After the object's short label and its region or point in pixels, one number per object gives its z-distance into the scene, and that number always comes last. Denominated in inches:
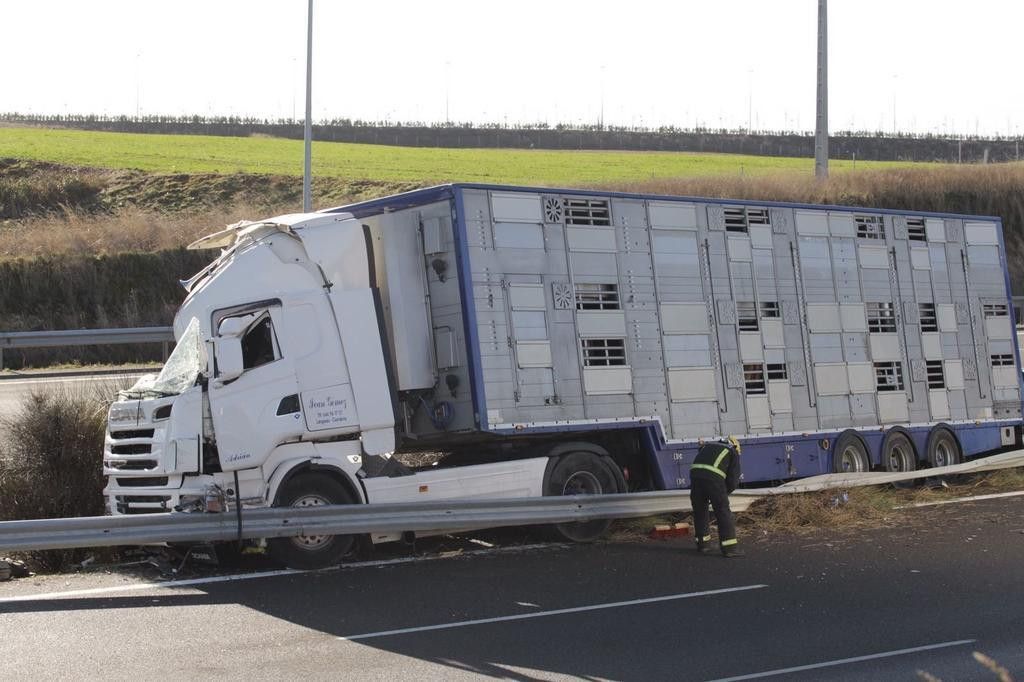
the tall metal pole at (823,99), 1368.1
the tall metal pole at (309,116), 1086.4
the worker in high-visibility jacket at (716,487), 499.2
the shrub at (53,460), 536.7
